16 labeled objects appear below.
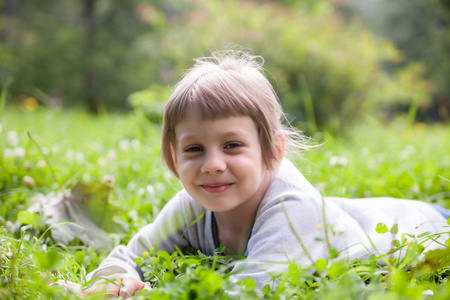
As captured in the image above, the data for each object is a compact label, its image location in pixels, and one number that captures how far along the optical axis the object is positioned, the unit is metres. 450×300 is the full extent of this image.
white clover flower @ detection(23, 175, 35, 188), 2.37
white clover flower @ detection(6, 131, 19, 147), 3.02
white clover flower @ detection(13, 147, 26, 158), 2.59
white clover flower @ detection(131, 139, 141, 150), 3.73
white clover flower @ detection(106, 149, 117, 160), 3.24
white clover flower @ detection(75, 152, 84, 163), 3.14
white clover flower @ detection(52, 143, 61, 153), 3.44
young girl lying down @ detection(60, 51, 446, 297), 1.41
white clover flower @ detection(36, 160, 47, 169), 2.57
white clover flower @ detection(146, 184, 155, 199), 2.22
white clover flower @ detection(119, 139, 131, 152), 3.50
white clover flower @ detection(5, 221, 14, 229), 1.85
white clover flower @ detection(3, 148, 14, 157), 2.63
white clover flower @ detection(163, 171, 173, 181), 2.70
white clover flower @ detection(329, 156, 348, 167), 2.29
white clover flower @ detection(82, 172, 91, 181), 2.70
